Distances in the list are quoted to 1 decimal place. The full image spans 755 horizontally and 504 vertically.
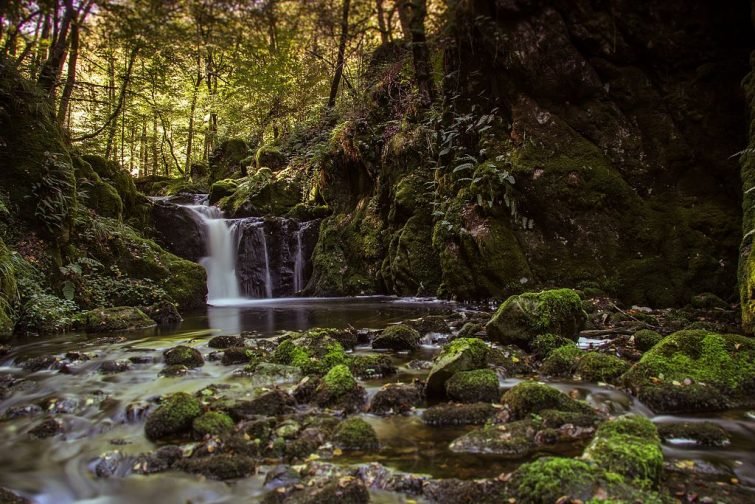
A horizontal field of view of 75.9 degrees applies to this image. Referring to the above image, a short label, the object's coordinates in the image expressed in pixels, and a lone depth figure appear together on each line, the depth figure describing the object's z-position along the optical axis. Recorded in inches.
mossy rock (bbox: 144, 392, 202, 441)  159.5
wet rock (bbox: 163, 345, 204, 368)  242.5
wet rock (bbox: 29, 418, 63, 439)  165.8
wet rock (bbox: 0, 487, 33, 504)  120.8
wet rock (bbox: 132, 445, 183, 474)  137.5
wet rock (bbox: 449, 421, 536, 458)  137.4
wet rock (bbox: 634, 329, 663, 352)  231.0
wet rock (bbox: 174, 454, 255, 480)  131.3
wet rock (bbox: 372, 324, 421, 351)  268.5
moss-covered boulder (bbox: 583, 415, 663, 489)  111.9
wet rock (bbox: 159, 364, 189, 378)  228.2
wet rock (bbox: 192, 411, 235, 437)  154.1
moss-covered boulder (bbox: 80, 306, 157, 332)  355.3
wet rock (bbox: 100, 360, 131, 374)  236.8
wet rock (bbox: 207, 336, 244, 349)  282.8
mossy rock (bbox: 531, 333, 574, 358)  238.3
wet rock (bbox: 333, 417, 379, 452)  144.8
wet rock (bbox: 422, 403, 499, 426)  162.6
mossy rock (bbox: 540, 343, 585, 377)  209.3
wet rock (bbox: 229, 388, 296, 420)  170.4
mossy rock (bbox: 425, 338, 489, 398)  189.0
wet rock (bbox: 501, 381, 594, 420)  160.9
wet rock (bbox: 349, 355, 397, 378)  217.2
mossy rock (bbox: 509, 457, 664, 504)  102.3
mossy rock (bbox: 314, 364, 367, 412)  178.7
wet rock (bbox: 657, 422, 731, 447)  141.2
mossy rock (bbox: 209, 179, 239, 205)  812.6
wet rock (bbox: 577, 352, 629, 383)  195.3
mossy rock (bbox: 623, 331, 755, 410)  176.2
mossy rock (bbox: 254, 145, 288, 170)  865.5
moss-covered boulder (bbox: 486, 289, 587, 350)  253.3
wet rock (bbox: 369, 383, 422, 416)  174.6
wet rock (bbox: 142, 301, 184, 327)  396.8
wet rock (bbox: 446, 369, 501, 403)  178.5
